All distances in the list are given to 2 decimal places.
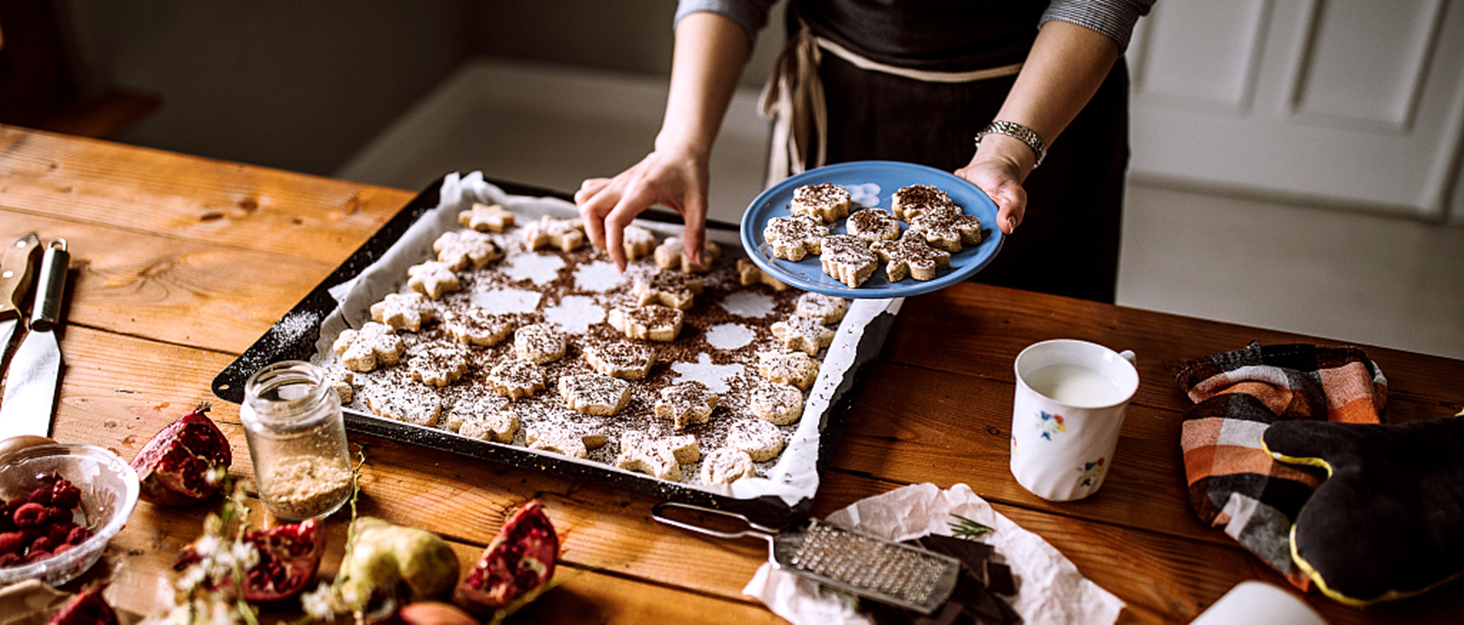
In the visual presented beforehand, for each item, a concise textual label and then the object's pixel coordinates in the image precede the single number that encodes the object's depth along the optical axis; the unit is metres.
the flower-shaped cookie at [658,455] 1.28
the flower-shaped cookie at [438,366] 1.47
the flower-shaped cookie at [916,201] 1.56
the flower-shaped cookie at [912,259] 1.45
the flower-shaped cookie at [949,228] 1.49
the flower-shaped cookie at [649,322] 1.58
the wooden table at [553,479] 1.12
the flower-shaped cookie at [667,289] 1.66
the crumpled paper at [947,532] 1.08
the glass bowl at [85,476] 1.15
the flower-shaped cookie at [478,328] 1.57
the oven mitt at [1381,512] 1.05
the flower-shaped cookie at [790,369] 1.47
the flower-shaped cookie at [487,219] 1.87
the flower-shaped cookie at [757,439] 1.32
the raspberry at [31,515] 1.09
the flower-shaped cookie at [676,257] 1.77
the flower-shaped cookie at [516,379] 1.45
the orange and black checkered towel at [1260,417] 1.15
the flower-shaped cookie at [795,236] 1.52
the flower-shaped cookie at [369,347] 1.48
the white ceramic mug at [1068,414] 1.15
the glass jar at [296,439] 1.12
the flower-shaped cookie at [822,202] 1.60
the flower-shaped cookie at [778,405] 1.39
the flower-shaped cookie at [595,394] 1.41
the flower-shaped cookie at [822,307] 1.60
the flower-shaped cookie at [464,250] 1.75
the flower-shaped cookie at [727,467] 1.27
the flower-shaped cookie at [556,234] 1.82
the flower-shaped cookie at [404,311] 1.59
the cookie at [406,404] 1.38
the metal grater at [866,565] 1.04
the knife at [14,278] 1.51
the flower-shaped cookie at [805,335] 1.55
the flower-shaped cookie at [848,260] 1.45
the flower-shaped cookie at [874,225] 1.54
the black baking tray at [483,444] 1.21
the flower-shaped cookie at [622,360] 1.50
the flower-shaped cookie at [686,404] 1.40
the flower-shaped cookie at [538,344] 1.52
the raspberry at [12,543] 1.07
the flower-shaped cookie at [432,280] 1.68
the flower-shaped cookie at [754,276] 1.72
